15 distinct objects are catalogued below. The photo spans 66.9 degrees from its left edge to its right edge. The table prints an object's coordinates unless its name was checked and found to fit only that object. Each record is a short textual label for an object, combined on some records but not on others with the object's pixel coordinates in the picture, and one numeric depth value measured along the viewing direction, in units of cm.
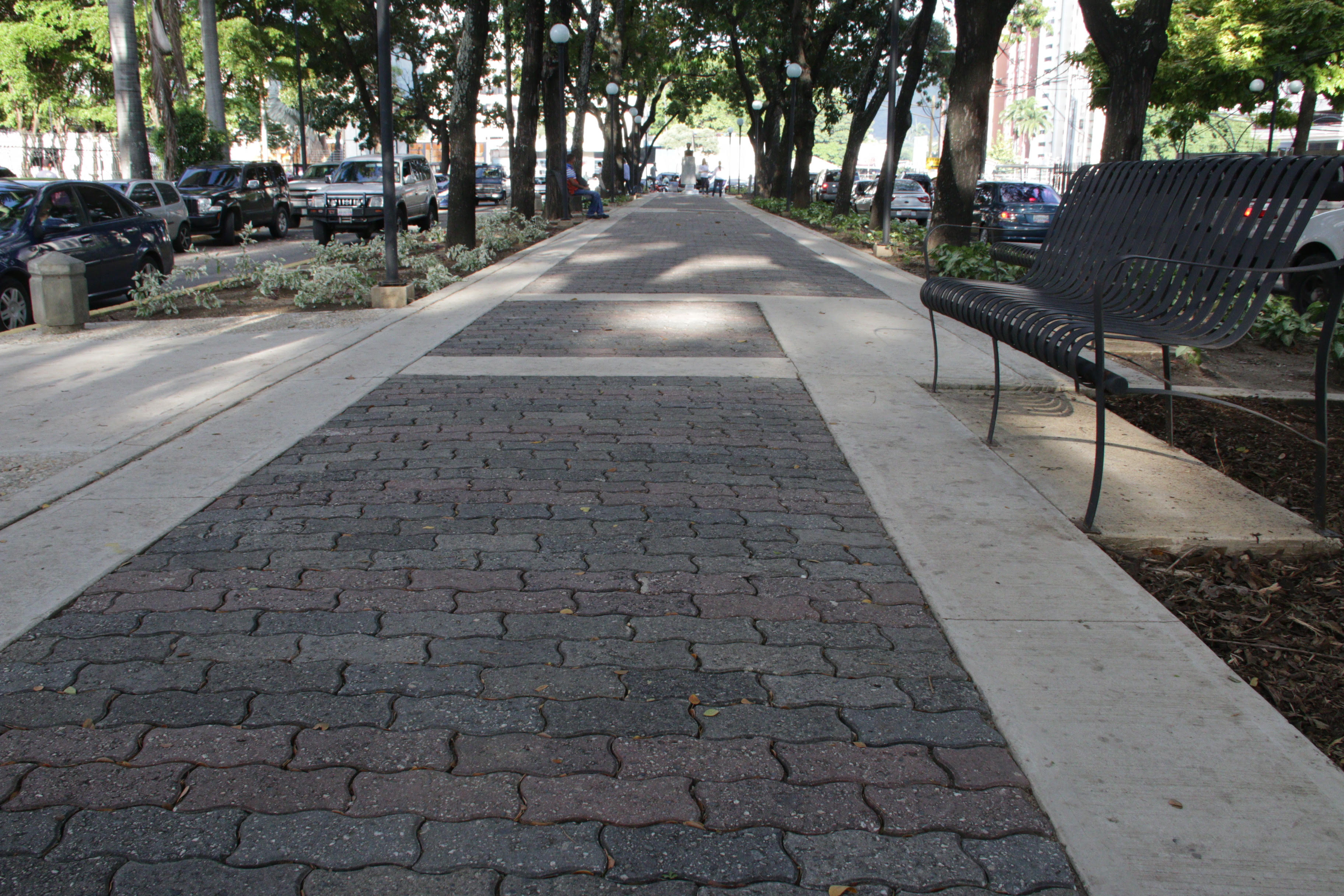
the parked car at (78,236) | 1038
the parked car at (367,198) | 2005
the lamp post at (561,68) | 2375
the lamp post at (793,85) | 3023
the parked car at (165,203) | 1891
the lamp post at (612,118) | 3772
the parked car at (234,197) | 2222
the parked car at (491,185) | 4703
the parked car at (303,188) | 2655
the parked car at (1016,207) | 2198
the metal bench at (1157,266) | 397
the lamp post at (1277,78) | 3086
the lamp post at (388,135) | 1064
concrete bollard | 950
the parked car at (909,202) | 3466
